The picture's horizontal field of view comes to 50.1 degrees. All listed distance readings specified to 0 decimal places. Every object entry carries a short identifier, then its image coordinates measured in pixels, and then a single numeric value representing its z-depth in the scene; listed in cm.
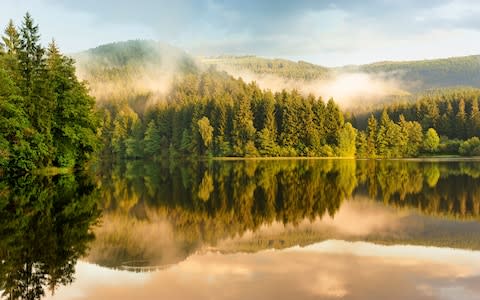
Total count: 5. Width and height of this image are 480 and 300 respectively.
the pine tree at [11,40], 5088
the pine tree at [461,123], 14288
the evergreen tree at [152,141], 13825
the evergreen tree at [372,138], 13100
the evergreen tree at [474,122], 13975
